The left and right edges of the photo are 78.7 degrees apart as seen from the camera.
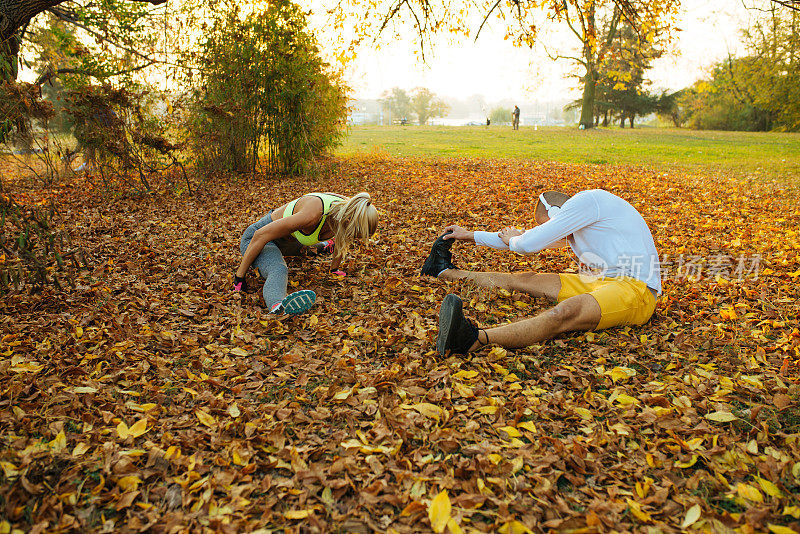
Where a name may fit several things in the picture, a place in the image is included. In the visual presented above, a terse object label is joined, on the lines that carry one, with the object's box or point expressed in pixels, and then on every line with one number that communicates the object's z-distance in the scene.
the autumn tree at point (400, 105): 77.31
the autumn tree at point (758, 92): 16.20
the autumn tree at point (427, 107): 76.25
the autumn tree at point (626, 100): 34.81
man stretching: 3.28
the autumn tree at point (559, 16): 7.55
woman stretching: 4.14
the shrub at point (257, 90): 9.07
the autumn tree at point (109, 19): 10.34
